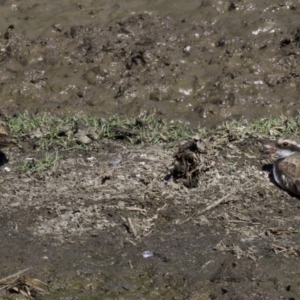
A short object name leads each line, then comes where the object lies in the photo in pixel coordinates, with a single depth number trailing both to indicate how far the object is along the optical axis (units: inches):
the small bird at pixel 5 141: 692.7
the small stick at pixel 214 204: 615.1
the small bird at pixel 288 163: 642.8
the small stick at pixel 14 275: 538.0
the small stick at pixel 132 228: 584.0
